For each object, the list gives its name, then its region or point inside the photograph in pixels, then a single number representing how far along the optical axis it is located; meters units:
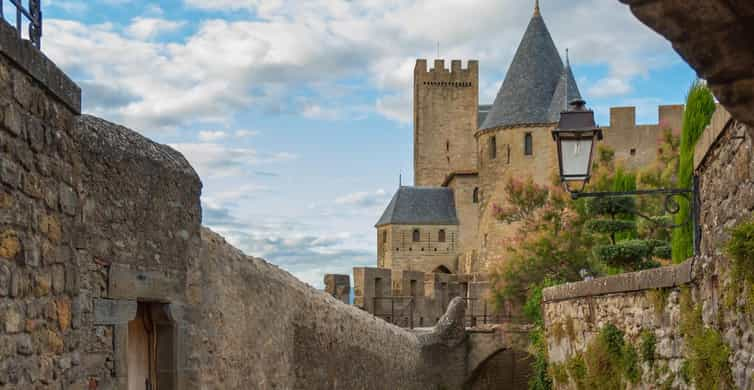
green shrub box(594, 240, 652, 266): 14.25
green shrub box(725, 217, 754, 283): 4.97
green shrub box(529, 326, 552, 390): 16.66
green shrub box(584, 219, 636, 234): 16.00
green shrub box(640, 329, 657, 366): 7.66
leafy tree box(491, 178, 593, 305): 27.52
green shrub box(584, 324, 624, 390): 8.77
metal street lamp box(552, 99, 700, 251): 7.05
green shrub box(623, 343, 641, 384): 8.06
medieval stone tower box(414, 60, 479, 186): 62.84
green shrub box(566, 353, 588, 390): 10.30
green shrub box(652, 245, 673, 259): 15.35
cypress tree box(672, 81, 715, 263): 9.12
